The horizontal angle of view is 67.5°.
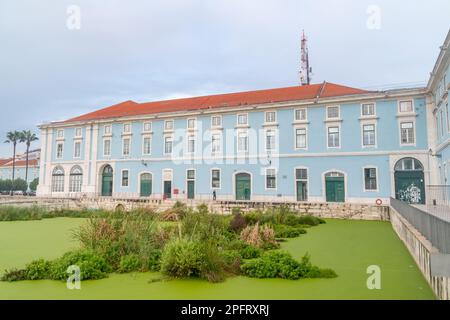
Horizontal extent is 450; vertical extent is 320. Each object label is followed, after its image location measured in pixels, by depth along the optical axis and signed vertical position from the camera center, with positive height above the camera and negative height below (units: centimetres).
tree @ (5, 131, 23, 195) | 5837 +977
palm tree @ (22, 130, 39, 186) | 5891 +984
